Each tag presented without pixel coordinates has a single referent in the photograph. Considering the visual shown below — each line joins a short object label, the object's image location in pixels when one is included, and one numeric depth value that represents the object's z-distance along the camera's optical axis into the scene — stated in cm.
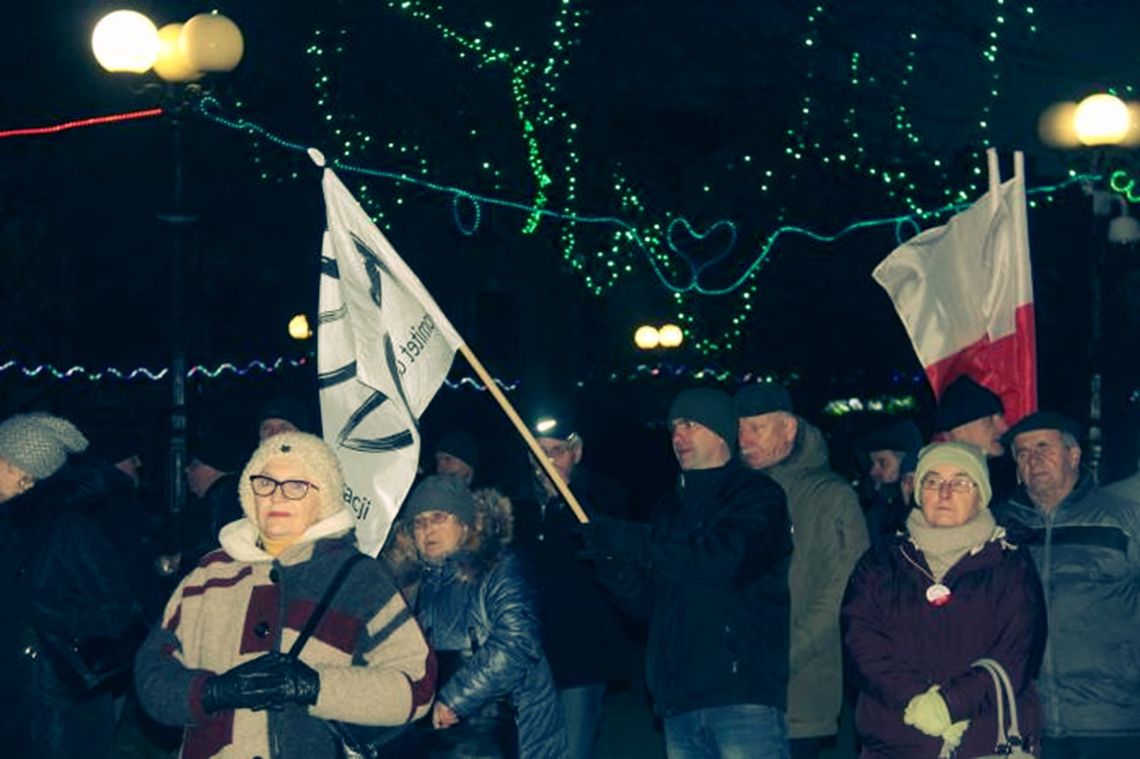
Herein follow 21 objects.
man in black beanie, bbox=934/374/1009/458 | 833
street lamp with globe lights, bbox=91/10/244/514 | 1070
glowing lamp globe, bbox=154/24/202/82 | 1088
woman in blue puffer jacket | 686
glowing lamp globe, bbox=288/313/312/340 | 2856
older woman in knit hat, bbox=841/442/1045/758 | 601
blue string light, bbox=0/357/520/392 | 2151
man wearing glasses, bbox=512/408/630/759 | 800
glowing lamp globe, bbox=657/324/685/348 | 3481
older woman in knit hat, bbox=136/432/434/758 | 504
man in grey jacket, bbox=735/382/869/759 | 752
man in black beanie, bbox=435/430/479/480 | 1020
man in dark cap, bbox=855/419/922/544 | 936
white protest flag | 747
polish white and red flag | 958
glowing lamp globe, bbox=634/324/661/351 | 3588
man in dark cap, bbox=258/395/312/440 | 913
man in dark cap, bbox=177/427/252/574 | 921
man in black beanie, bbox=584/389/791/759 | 683
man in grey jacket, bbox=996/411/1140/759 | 699
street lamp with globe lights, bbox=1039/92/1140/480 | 1288
